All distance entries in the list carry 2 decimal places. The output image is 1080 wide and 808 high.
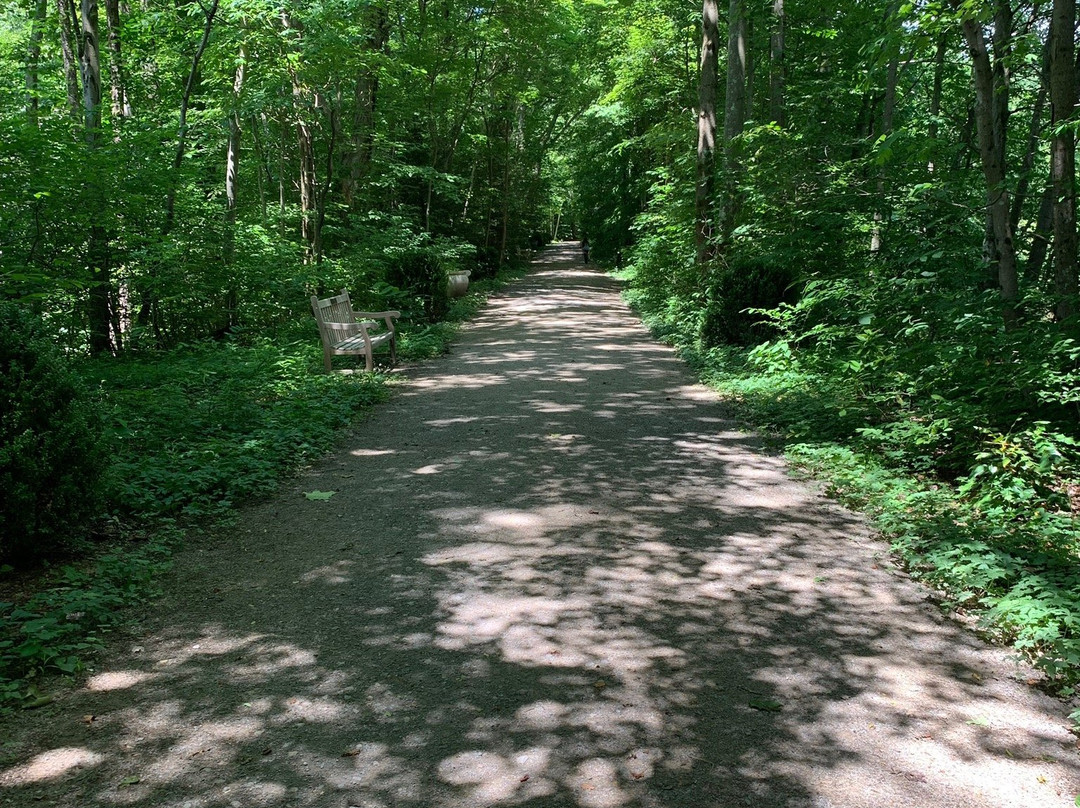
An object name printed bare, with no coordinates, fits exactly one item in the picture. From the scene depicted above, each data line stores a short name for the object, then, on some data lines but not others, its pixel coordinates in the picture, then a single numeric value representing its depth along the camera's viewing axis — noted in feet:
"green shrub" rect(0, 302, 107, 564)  12.98
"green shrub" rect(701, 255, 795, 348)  38.32
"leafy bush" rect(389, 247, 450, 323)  51.24
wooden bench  33.42
